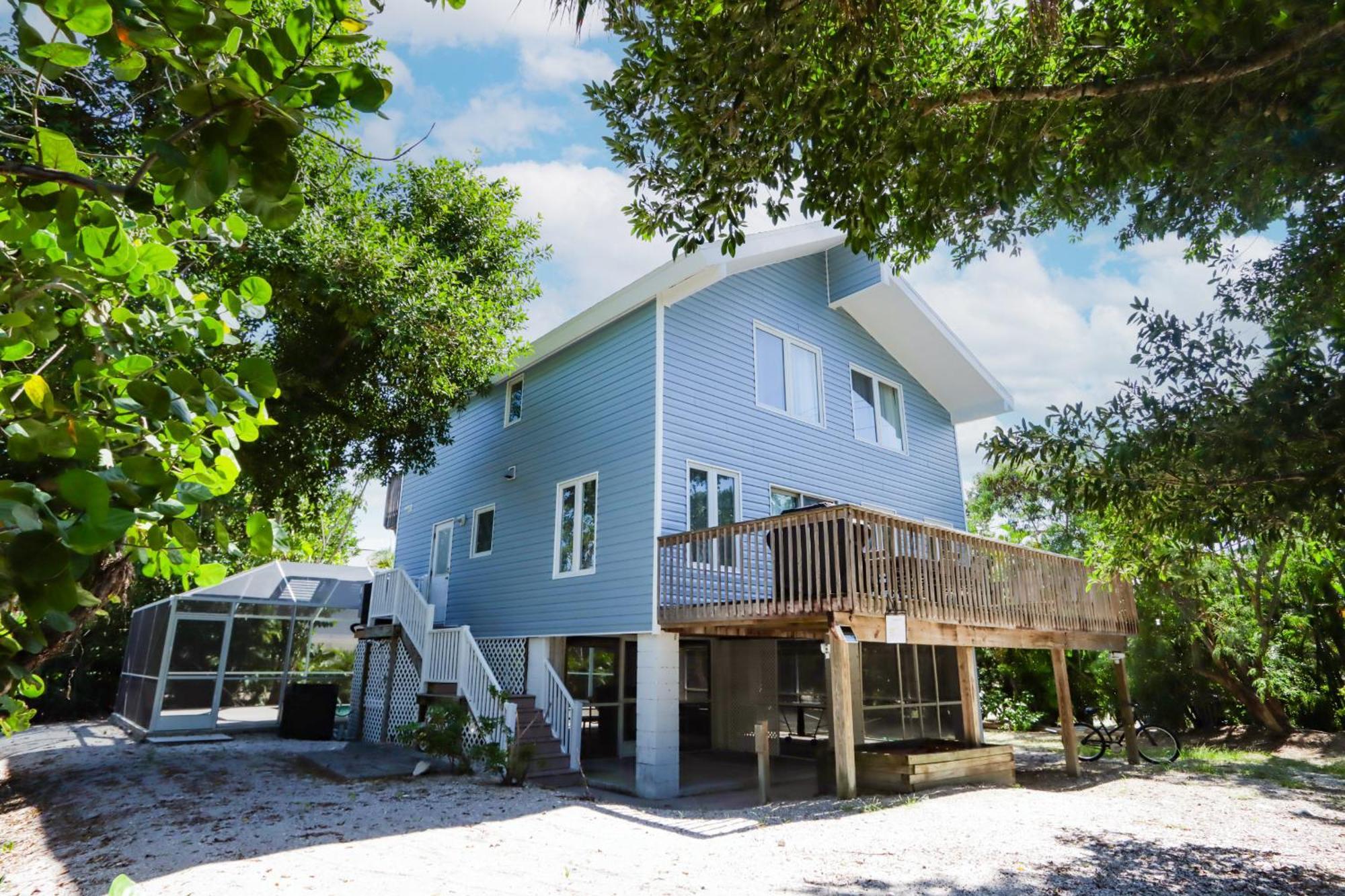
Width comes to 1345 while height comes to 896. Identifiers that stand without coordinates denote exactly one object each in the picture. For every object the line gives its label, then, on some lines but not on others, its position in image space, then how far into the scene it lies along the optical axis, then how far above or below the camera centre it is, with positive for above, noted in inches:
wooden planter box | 372.2 -49.3
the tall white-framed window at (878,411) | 575.5 +198.3
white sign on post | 346.9 +18.2
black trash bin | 583.2 -36.3
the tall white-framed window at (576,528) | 469.4 +87.1
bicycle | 529.0 -51.8
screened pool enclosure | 569.3 +16.4
